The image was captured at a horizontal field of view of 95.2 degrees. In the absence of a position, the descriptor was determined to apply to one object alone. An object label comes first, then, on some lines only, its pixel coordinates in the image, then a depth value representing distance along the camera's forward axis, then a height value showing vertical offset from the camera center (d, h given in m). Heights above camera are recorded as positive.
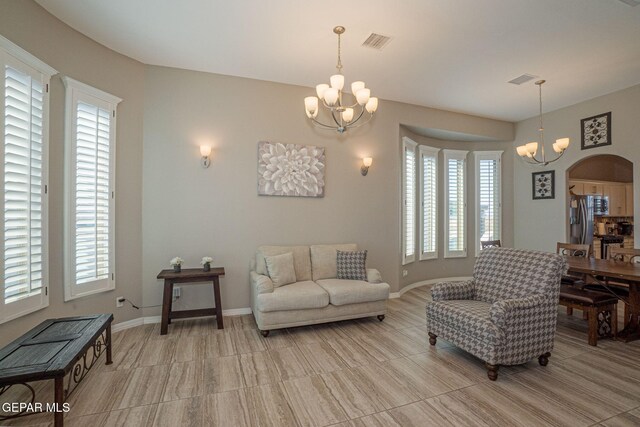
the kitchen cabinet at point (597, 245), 6.83 -0.69
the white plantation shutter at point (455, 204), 6.05 +0.27
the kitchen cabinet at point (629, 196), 7.45 +0.52
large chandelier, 2.67 +1.15
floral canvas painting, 4.19 +0.71
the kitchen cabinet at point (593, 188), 7.01 +0.68
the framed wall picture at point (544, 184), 5.58 +0.63
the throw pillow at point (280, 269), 3.67 -0.66
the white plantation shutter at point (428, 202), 5.77 +0.30
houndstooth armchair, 2.45 -0.88
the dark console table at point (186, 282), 3.42 -0.87
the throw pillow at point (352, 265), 4.01 -0.66
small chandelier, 4.19 +1.05
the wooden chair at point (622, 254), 3.64 -0.47
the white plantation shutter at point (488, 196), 6.17 +0.44
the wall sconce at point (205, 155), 3.85 +0.84
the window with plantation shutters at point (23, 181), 2.37 +0.33
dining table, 2.99 -0.62
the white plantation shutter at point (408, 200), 5.26 +0.31
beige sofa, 3.35 -0.91
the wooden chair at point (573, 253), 3.87 -0.55
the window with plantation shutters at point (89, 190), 3.03 +0.32
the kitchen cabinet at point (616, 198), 7.27 +0.46
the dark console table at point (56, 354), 1.74 -0.90
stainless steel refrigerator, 5.75 -0.05
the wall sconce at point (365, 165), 4.61 +0.83
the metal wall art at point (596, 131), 4.78 +1.45
